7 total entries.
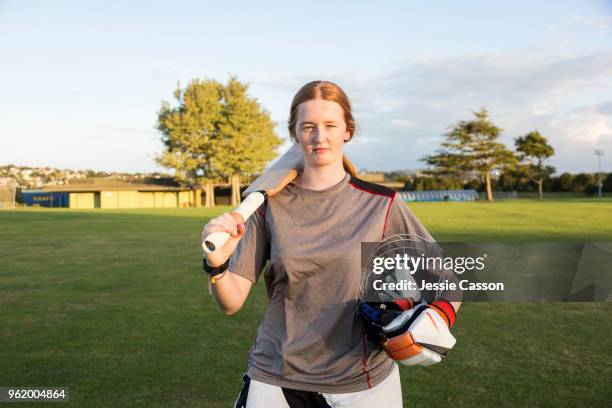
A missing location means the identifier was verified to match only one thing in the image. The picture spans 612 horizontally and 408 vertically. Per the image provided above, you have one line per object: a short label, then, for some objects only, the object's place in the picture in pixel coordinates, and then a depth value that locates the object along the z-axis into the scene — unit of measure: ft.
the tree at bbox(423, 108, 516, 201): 296.71
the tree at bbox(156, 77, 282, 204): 235.40
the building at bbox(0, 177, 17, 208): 260.01
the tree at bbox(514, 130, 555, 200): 291.79
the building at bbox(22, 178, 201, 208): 257.96
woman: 7.56
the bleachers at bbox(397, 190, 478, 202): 284.41
